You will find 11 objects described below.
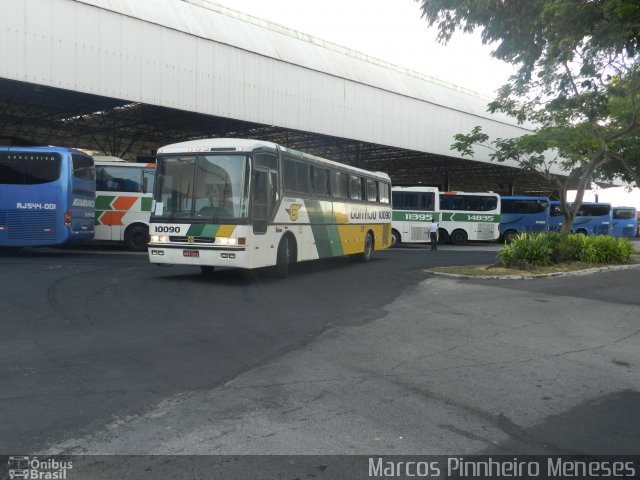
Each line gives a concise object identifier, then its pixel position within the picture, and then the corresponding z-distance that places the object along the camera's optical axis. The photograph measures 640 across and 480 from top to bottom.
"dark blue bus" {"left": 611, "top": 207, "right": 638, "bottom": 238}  40.41
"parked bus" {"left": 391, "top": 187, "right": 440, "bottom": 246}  28.73
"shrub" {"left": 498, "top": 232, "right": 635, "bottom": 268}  15.62
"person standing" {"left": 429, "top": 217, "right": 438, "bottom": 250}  24.81
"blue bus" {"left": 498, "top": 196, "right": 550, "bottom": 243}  34.59
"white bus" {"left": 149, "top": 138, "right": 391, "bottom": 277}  11.30
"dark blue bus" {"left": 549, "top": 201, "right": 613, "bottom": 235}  37.31
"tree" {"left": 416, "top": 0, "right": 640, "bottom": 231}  8.55
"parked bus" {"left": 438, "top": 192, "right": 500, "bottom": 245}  31.81
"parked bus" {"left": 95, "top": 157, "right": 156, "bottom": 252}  20.09
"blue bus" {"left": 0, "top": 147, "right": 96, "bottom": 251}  16.98
